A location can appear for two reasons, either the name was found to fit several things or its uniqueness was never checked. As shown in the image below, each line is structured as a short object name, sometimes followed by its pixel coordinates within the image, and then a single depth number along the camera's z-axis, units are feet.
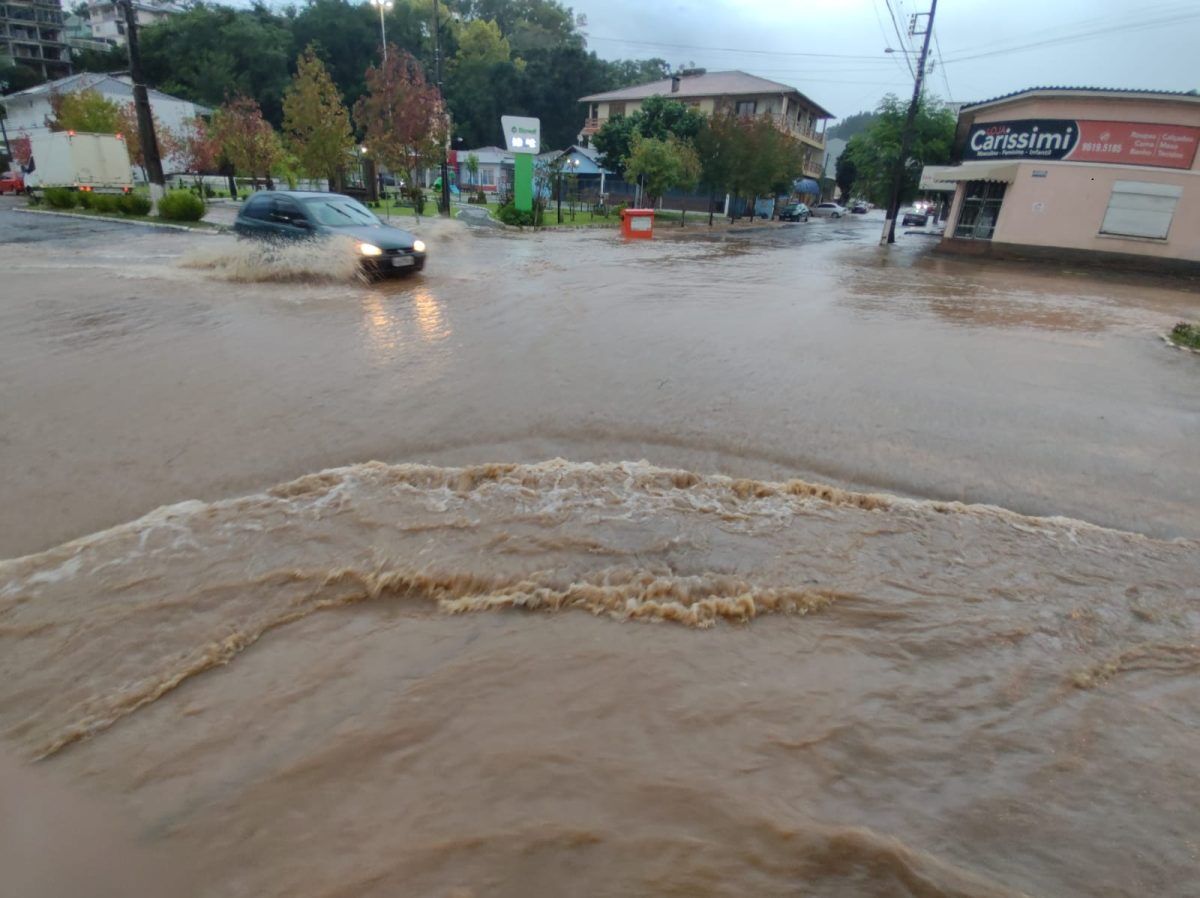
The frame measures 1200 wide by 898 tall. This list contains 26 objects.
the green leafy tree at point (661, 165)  103.14
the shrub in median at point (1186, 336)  31.92
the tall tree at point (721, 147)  112.98
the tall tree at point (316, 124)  75.92
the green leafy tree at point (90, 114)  100.37
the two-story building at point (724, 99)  160.56
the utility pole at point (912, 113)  83.10
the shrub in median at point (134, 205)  72.02
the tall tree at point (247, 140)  91.20
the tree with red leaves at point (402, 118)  79.66
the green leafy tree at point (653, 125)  128.57
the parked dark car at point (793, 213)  149.59
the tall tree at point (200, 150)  112.98
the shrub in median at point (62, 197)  77.56
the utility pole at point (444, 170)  83.92
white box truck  81.87
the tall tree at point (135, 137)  105.40
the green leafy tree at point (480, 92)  200.54
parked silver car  187.42
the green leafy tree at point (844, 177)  235.69
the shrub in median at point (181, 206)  65.62
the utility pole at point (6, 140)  148.97
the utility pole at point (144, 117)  59.52
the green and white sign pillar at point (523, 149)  91.20
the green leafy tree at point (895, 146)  109.60
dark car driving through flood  36.37
